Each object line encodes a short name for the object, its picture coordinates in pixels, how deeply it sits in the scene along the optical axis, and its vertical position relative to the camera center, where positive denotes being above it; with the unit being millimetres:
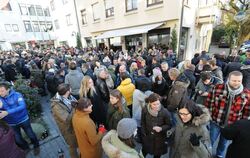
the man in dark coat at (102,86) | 4059 -1239
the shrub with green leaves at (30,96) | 5094 -1805
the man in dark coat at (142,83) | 3588 -1097
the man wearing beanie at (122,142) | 1788 -1260
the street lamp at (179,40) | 10358 -496
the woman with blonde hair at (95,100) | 3529 -1454
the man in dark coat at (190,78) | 4242 -1223
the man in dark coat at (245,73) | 4834 -1348
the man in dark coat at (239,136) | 1761 -1239
